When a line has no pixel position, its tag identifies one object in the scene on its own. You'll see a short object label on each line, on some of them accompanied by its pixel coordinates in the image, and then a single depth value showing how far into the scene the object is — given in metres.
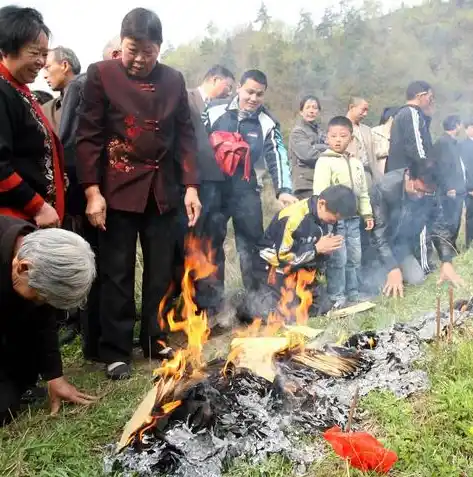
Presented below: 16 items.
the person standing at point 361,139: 5.88
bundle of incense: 3.04
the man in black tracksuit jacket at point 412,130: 5.75
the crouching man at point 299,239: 4.61
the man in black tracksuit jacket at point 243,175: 4.68
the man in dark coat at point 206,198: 4.43
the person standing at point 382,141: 6.38
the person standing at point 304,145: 5.70
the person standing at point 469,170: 7.11
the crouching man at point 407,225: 5.53
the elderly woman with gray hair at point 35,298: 2.26
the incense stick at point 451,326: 3.15
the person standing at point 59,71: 4.02
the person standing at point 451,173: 6.43
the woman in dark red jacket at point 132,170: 3.42
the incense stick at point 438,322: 3.07
